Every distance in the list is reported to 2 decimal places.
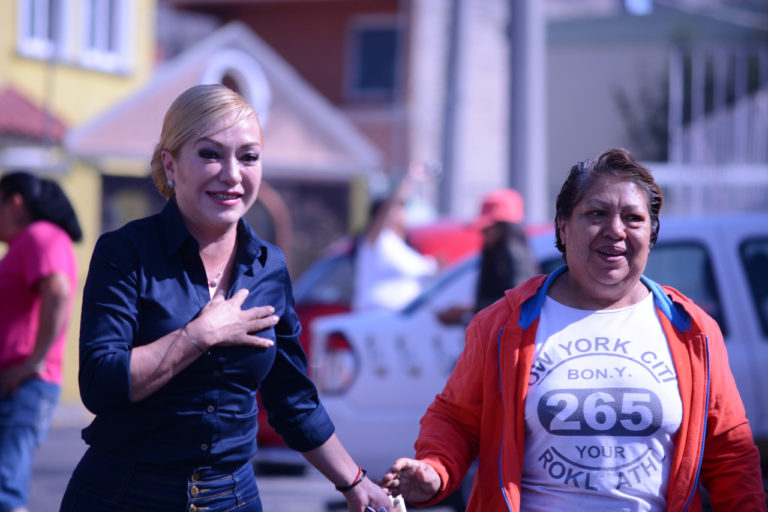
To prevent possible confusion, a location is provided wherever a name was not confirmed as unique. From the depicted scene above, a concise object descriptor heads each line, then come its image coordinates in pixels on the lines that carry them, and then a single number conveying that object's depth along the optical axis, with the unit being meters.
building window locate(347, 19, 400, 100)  47.69
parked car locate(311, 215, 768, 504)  11.73
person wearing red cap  11.81
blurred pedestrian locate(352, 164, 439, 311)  16.22
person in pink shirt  9.70
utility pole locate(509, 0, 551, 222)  17.64
